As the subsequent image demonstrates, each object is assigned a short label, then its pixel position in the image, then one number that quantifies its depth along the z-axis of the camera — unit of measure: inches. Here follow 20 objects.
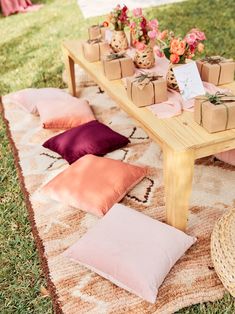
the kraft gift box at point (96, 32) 143.7
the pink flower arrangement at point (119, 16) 130.2
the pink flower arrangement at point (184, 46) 106.3
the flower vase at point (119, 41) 133.5
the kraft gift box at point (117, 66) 118.6
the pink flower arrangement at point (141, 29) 119.9
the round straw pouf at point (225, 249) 80.3
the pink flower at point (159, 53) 120.4
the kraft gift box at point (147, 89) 101.8
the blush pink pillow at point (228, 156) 114.6
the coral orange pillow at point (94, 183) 102.5
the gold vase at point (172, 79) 109.5
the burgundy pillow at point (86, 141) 121.6
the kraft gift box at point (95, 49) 133.7
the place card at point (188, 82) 105.3
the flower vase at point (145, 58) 122.6
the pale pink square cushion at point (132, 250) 81.2
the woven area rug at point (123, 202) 82.3
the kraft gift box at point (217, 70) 109.6
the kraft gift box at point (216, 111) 88.6
